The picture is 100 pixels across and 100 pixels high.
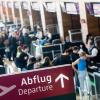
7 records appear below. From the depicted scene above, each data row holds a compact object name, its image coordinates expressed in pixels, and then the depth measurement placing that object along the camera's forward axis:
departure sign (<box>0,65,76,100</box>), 7.91
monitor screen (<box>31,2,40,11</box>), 24.67
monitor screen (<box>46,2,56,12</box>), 21.48
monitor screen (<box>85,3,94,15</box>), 17.16
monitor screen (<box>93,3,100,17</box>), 16.55
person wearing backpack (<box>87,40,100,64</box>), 13.36
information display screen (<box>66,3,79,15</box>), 18.45
